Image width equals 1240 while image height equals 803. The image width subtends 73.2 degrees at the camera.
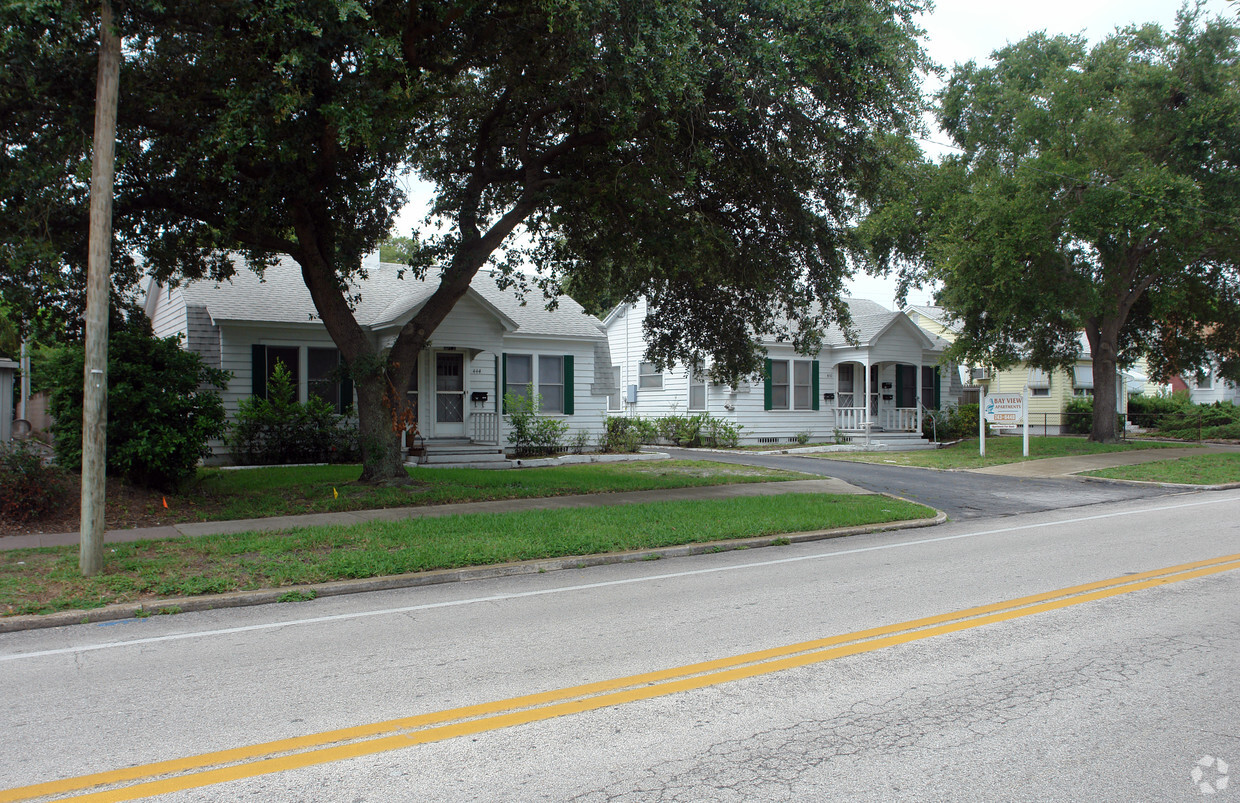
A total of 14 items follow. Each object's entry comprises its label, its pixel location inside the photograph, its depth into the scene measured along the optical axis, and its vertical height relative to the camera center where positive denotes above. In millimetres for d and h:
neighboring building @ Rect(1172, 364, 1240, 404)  44156 +996
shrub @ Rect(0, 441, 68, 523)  10742 -866
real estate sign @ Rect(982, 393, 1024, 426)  22609 +81
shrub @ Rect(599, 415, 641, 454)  23984 -677
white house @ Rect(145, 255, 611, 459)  19344 +1817
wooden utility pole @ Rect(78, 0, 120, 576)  8008 +1089
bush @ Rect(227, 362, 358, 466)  18842 -299
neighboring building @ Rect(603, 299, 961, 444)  28406 +981
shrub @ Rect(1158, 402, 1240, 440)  34344 -515
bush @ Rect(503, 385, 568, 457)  22297 -329
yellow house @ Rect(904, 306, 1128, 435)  40000 +1228
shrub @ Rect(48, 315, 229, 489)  11961 +147
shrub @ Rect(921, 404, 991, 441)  31734 -405
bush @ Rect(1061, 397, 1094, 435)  38406 -220
